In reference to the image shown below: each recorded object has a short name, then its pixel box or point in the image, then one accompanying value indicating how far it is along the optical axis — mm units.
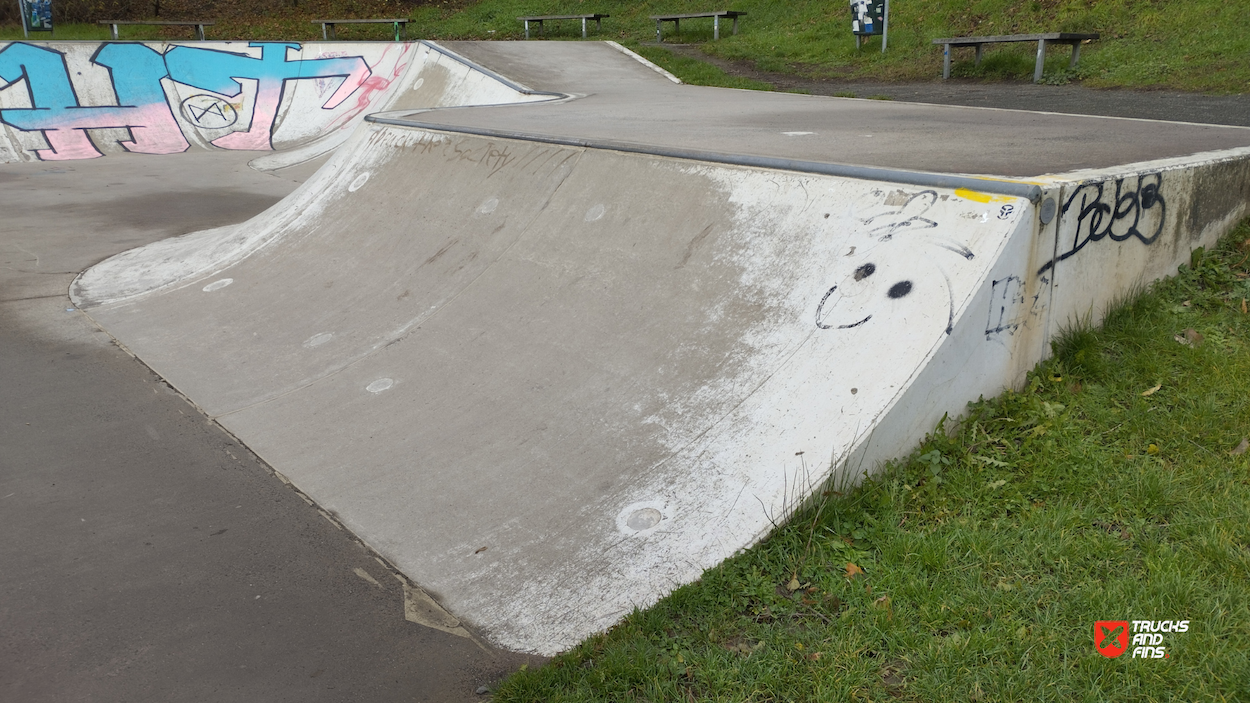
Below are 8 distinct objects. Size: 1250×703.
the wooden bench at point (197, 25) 20180
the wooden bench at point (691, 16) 18062
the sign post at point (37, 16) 18422
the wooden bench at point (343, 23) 21672
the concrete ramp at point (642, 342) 3195
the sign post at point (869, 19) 14609
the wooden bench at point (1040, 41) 11562
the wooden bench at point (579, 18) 20328
